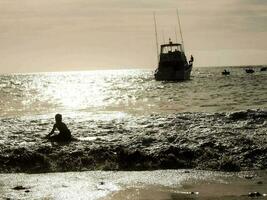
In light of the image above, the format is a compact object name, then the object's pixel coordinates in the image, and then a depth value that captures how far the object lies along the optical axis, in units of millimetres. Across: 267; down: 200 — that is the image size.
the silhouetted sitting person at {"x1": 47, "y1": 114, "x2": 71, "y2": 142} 17672
